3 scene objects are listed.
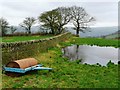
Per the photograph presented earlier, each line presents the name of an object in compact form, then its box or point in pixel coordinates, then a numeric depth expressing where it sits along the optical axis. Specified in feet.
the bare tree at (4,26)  74.36
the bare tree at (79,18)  81.08
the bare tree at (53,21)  71.46
